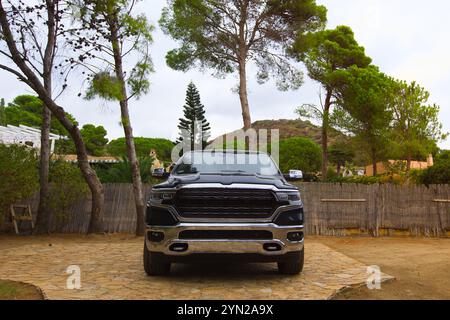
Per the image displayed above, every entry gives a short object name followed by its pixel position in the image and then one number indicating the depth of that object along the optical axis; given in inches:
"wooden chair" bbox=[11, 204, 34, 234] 474.6
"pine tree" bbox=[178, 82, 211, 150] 1539.1
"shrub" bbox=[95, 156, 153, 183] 631.8
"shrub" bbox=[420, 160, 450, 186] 528.1
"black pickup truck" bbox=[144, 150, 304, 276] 191.6
